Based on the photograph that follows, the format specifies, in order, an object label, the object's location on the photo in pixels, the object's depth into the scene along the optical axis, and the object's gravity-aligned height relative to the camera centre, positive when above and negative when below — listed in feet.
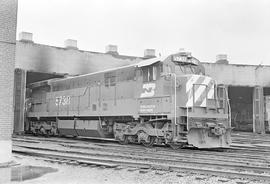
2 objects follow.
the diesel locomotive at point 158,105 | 39.60 +0.90
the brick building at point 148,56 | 72.33 +10.37
